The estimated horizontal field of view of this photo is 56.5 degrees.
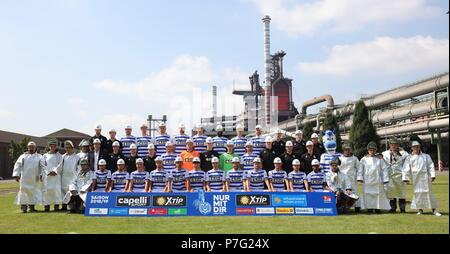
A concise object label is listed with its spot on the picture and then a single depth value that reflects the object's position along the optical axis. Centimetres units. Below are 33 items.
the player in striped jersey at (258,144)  1376
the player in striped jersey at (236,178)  1224
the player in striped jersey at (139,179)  1224
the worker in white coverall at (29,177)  1362
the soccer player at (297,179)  1222
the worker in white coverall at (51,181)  1364
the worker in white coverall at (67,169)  1377
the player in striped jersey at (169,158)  1274
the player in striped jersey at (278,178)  1227
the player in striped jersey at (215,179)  1216
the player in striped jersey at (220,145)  1376
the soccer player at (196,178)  1223
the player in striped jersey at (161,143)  1380
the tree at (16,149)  5884
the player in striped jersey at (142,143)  1370
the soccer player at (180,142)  1382
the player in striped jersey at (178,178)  1215
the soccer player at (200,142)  1383
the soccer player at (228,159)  1296
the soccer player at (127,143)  1355
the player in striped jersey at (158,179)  1220
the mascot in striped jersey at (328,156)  1275
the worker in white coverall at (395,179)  1279
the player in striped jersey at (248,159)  1298
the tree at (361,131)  3918
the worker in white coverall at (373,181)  1261
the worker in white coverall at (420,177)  1188
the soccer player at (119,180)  1234
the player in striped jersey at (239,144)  1380
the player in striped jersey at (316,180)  1227
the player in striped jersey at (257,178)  1216
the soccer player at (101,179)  1247
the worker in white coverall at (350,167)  1293
